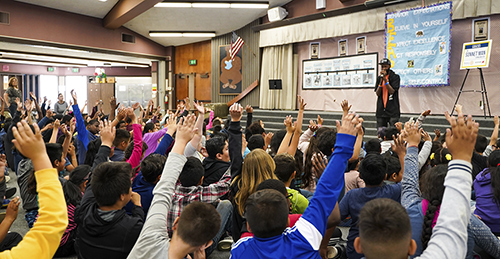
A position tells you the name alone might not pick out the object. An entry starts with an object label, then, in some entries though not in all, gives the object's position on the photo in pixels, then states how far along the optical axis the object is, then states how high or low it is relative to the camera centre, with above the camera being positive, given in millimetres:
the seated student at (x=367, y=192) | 2135 -520
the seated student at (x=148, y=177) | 2348 -504
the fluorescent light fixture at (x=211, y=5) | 9773 +2754
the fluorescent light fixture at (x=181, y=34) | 12461 +2487
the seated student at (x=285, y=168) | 2432 -426
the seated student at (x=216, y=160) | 2777 -441
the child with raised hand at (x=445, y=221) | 1080 -355
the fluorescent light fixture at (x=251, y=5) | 9812 +2787
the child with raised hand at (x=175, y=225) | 1319 -463
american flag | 10742 +1819
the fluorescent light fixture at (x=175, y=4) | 9718 +2746
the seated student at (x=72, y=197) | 2598 -687
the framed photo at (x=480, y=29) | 6738 +1505
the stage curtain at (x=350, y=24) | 6660 +1986
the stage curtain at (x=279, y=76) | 10508 +903
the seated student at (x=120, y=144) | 3500 -402
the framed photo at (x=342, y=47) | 9180 +1520
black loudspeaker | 10164 +615
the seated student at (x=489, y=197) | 2086 -553
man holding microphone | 6035 +164
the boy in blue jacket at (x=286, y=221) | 1327 -444
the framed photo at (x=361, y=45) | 8734 +1522
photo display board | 8664 +892
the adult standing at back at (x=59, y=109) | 8984 -147
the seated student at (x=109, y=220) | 1634 -538
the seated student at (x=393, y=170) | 2391 -440
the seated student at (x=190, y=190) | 2266 -557
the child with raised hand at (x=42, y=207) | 1122 -342
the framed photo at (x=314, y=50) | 9891 +1569
